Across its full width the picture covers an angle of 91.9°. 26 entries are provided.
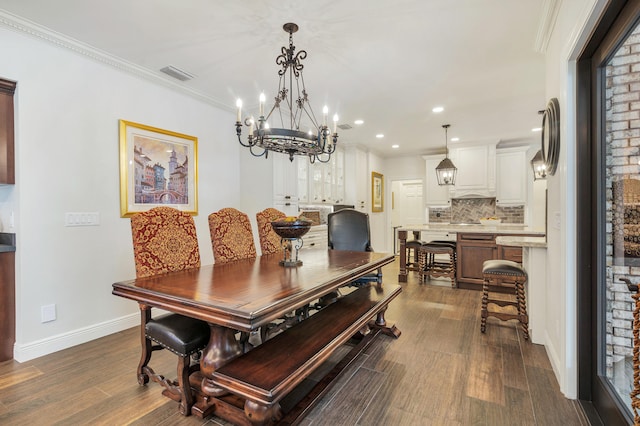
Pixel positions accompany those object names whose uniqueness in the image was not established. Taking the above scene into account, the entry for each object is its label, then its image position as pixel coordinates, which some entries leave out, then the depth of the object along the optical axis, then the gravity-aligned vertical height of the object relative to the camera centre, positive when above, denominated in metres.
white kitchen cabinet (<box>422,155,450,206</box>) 6.95 +0.49
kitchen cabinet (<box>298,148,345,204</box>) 5.40 +0.57
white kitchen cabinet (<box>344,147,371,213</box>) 6.60 +0.69
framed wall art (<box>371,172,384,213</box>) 7.29 +0.44
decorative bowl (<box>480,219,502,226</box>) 5.15 -0.22
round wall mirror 2.04 +0.51
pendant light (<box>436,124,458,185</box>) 5.38 +0.68
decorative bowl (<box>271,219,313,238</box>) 2.28 -0.13
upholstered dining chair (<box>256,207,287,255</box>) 3.09 -0.22
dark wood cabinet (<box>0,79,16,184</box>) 2.37 +0.61
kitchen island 4.27 -0.59
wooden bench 1.30 -0.73
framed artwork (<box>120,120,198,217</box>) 3.08 +0.47
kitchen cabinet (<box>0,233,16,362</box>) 2.40 -0.68
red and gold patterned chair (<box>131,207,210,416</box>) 1.72 -0.39
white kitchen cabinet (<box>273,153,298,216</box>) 4.44 +0.39
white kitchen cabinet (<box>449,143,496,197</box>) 6.38 +0.85
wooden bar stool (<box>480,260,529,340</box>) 2.77 -0.74
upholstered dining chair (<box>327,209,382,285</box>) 3.57 -0.24
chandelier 2.23 +0.56
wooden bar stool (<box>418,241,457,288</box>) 4.58 -0.85
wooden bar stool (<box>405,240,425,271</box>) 4.88 -0.57
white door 8.16 +0.18
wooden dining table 1.35 -0.41
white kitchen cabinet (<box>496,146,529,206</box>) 6.34 +0.69
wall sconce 4.25 +0.60
